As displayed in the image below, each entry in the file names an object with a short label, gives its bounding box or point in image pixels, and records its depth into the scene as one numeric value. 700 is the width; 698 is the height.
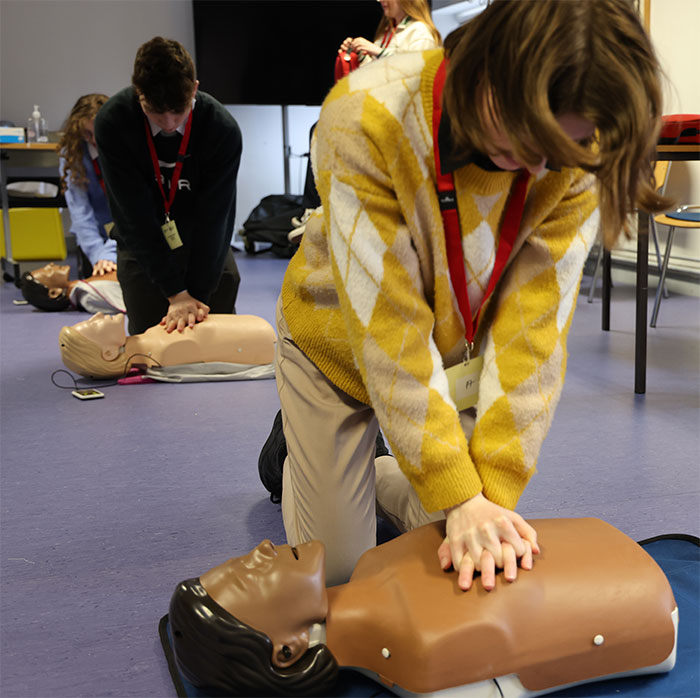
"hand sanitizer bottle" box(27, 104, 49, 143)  5.99
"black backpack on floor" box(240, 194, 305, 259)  6.21
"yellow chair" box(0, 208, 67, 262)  5.50
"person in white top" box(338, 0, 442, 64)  3.23
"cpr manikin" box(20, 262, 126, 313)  4.05
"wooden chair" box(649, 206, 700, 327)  3.30
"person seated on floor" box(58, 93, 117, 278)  4.32
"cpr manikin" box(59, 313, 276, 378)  2.73
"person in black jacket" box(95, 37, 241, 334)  2.38
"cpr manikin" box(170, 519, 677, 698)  1.00
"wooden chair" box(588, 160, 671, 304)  3.94
